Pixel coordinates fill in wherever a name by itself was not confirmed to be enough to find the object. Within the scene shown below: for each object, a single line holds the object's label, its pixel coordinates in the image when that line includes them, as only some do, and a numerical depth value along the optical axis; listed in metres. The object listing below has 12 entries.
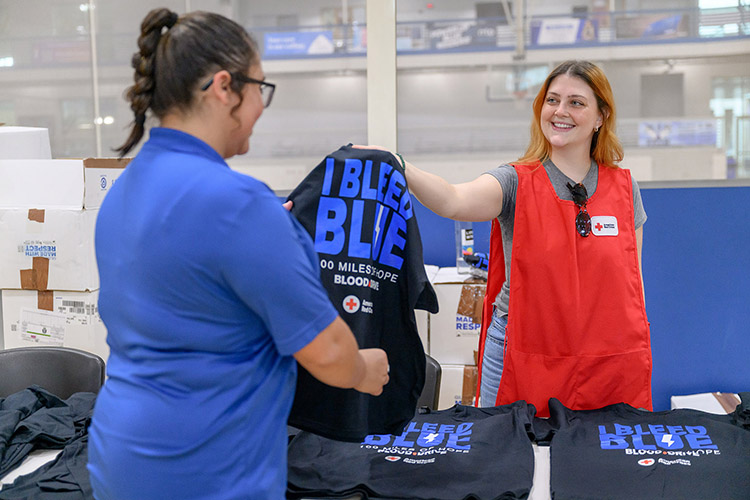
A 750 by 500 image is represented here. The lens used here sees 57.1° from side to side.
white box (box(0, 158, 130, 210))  3.13
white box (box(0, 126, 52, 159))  3.33
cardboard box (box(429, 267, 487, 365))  3.42
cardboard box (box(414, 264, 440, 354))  3.46
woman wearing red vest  1.94
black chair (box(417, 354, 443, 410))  2.34
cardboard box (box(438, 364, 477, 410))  3.44
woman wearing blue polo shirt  0.94
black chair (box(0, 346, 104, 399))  2.54
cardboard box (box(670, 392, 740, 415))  3.41
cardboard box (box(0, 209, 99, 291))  3.13
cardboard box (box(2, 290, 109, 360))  3.19
